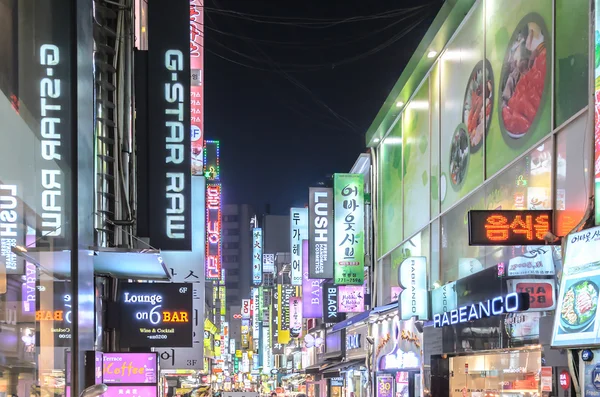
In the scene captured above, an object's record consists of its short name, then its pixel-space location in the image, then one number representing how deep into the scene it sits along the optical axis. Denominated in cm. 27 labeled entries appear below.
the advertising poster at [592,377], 750
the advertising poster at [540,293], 966
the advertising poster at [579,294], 722
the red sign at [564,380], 872
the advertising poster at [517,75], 1058
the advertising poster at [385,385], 2245
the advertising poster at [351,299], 2767
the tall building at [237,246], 13488
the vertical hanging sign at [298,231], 3888
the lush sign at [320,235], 2600
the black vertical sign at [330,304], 3181
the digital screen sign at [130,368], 1124
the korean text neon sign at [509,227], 977
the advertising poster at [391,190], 2114
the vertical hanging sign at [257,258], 6588
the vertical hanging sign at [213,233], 3112
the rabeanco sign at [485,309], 953
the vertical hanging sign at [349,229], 2466
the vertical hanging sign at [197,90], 2051
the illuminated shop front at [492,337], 974
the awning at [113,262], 356
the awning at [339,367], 2801
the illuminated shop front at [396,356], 1894
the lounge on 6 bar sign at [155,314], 1178
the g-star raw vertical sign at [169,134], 1072
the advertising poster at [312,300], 3531
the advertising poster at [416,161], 1789
